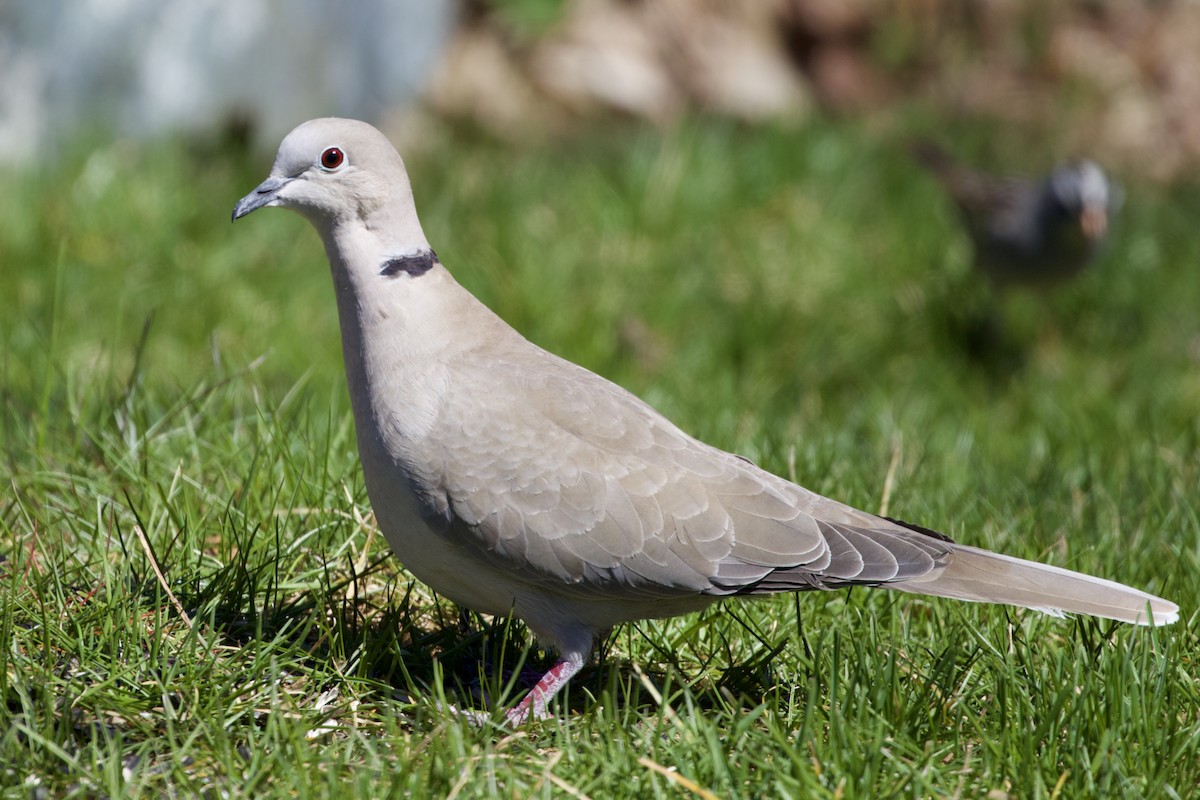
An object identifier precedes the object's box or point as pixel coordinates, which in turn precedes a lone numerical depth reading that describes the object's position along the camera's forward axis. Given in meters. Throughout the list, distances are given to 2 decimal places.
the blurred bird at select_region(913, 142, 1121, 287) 13.83
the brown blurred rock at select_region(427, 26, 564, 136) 19.06
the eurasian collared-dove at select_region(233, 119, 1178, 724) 5.75
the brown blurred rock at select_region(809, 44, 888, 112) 19.97
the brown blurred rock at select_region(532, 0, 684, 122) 19.44
